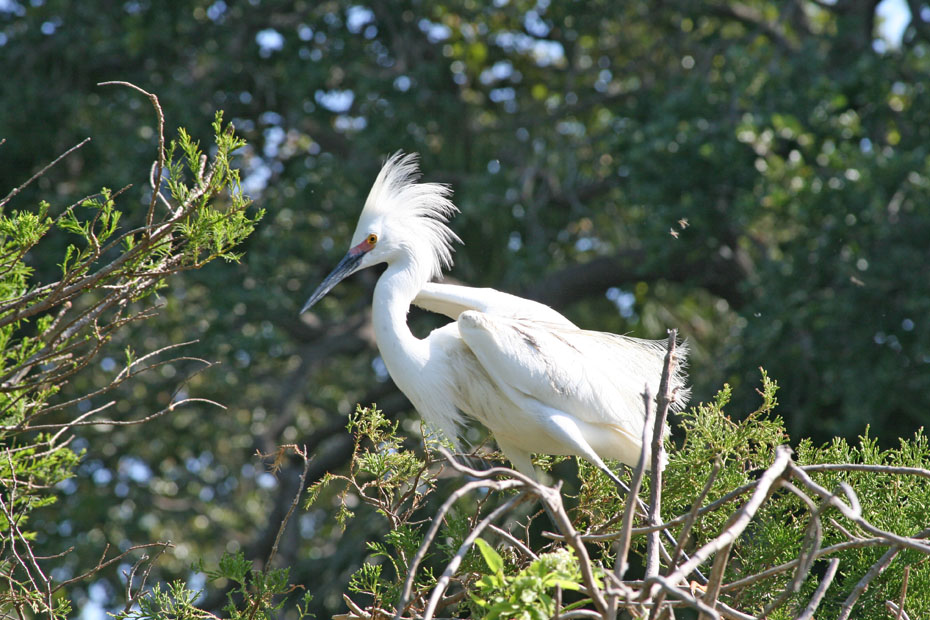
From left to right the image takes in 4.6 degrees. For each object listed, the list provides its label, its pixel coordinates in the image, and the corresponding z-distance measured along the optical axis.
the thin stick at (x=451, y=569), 8.56
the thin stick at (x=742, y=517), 8.29
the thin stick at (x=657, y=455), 9.60
